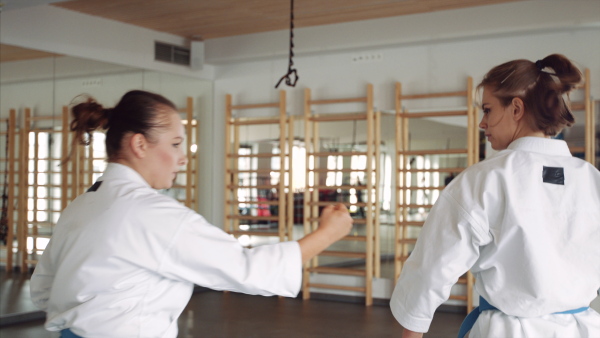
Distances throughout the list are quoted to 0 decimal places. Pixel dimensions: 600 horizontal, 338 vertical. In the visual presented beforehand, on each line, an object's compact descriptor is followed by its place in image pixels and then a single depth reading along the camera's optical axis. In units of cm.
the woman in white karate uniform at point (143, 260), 139
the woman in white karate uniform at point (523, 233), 157
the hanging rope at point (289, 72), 499
